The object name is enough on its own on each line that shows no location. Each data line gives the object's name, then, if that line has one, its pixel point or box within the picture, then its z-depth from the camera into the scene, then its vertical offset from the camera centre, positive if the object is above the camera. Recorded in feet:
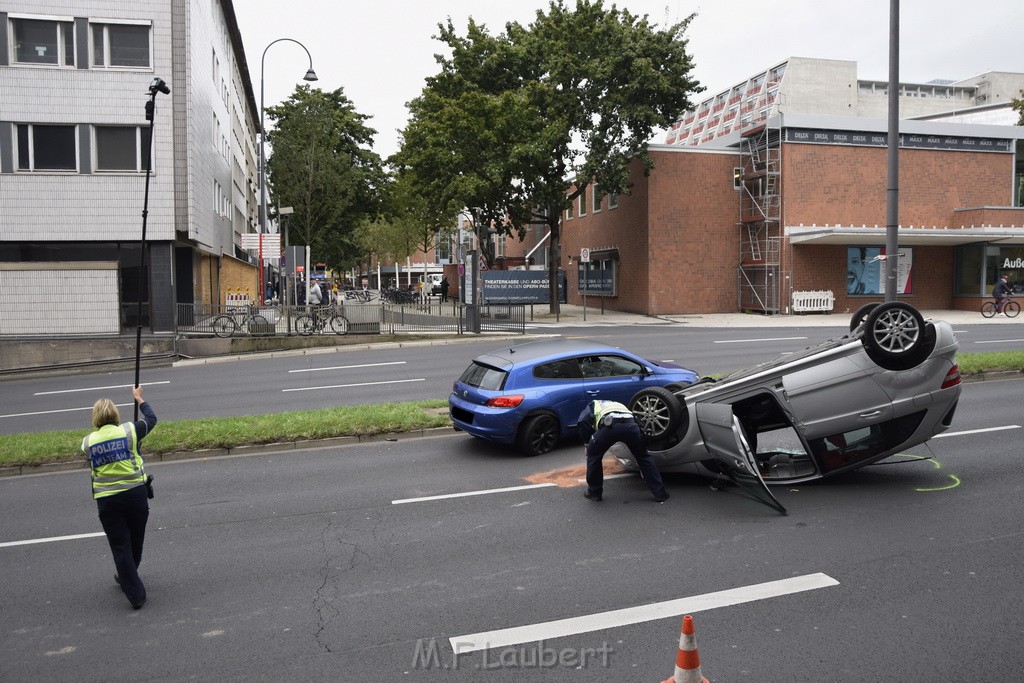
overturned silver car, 23.93 -3.06
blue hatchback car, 32.37 -3.80
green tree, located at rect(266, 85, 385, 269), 138.51 +23.41
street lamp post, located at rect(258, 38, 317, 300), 98.17 +15.09
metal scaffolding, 114.73 +11.18
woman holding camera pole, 18.54 -4.51
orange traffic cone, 12.27 -5.66
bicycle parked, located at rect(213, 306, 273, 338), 81.61 -2.58
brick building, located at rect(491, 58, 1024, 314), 114.42 +12.06
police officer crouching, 24.65 -4.46
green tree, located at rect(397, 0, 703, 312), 104.99 +26.56
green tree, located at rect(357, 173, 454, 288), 147.94 +19.15
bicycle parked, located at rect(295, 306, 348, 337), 84.58 -2.67
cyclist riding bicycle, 102.58 +0.55
